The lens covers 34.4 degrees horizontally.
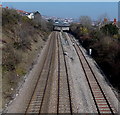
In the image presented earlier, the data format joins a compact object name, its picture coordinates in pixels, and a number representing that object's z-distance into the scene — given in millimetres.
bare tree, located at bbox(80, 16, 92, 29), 50844
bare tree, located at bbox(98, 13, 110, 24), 68106
